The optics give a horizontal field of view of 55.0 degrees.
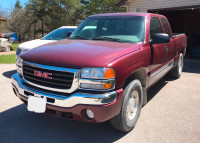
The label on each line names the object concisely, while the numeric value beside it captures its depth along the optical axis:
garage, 10.65
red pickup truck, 2.38
